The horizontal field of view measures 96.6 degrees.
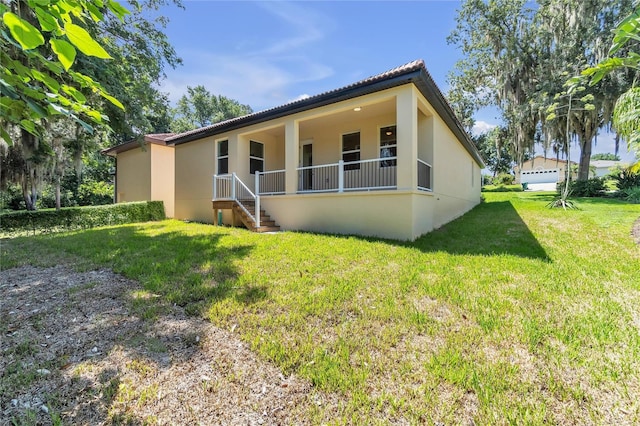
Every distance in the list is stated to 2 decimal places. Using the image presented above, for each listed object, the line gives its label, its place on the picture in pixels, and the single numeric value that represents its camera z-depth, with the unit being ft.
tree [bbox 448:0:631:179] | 44.91
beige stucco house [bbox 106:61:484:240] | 22.04
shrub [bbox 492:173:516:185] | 109.20
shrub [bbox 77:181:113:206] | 78.59
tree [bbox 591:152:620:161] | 228.00
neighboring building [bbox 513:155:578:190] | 115.70
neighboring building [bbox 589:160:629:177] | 140.34
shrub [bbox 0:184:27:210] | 65.57
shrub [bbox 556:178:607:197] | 48.06
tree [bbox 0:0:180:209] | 21.38
